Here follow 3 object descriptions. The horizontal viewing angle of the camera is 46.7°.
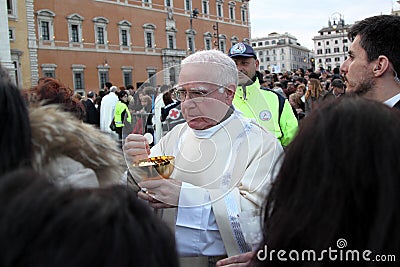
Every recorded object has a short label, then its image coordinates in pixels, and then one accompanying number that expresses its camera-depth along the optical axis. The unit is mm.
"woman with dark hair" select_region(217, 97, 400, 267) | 1066
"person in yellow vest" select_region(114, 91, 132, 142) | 8634
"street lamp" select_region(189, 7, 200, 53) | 46938
